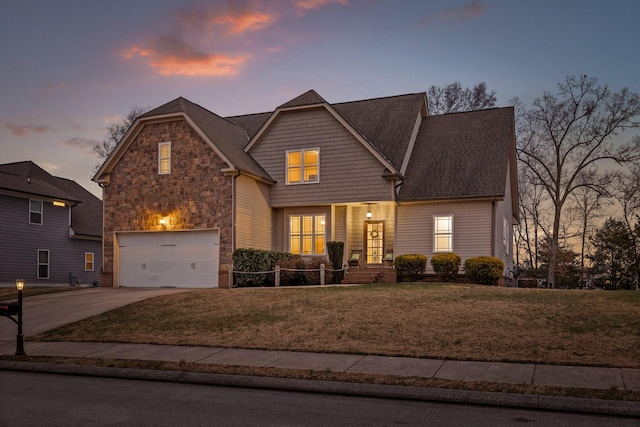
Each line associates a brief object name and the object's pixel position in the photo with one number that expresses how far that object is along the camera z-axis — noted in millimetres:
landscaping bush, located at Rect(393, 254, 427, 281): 25062
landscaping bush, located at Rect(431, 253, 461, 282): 24703
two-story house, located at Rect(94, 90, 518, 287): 25547
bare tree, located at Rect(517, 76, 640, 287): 35656
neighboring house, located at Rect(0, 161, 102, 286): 33156
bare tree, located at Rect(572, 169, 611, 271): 38344
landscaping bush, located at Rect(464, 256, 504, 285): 23938
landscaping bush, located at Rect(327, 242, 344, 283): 25781
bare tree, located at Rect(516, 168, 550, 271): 46938
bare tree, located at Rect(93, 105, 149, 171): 46781
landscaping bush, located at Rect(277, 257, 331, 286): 24516
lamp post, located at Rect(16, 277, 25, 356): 13078
